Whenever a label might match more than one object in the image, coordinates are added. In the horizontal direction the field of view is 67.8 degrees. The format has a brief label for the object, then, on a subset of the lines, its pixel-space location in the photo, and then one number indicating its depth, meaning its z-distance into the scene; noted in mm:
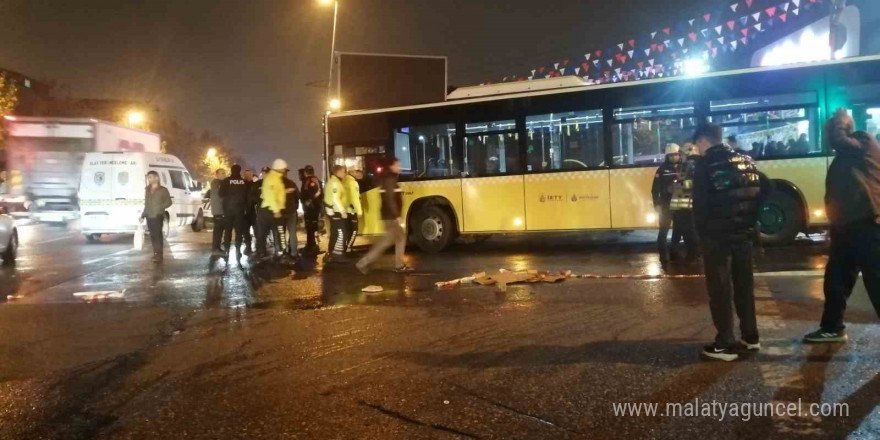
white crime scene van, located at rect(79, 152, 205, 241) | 16875
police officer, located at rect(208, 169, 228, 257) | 12062
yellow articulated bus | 11031
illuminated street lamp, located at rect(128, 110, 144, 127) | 55875
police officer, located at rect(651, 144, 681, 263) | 9531
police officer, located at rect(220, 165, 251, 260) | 11570
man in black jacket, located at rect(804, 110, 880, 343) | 4809
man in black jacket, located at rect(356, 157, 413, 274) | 9391
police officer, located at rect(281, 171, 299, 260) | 11305
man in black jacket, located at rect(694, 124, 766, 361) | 4730
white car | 11586
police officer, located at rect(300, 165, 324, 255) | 12719
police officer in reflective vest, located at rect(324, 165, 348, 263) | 11305
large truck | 21312
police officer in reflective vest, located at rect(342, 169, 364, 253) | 11500
